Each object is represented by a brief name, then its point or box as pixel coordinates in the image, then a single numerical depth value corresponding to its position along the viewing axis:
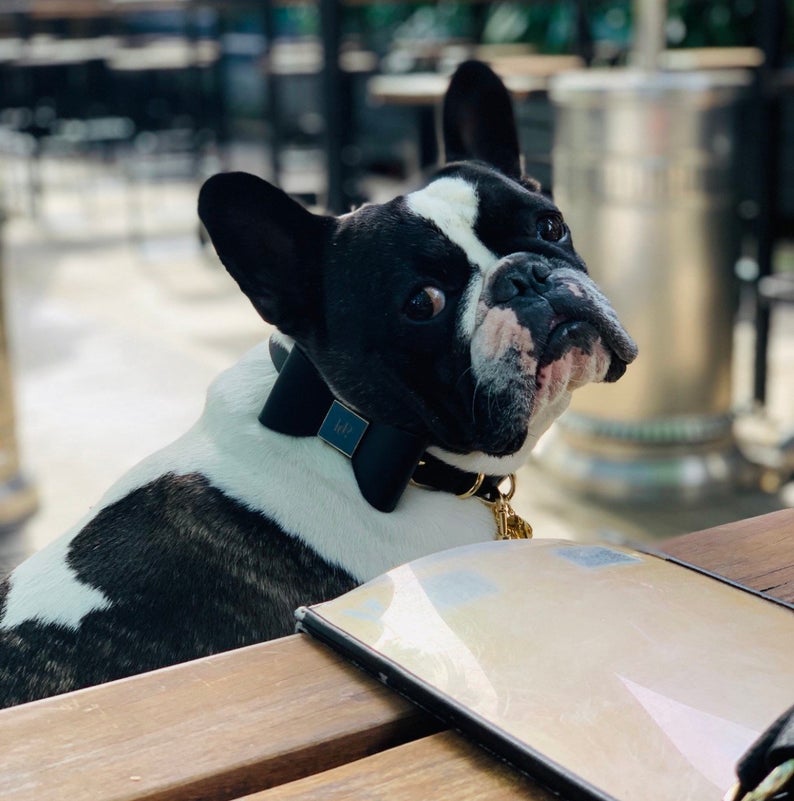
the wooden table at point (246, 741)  0.77
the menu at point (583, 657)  0.77
